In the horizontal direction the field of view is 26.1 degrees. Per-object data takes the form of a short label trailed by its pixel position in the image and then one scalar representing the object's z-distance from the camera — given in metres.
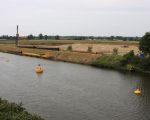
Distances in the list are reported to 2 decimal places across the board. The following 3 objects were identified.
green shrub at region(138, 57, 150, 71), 70.19
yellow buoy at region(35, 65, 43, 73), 68.49
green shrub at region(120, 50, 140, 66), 73.68
